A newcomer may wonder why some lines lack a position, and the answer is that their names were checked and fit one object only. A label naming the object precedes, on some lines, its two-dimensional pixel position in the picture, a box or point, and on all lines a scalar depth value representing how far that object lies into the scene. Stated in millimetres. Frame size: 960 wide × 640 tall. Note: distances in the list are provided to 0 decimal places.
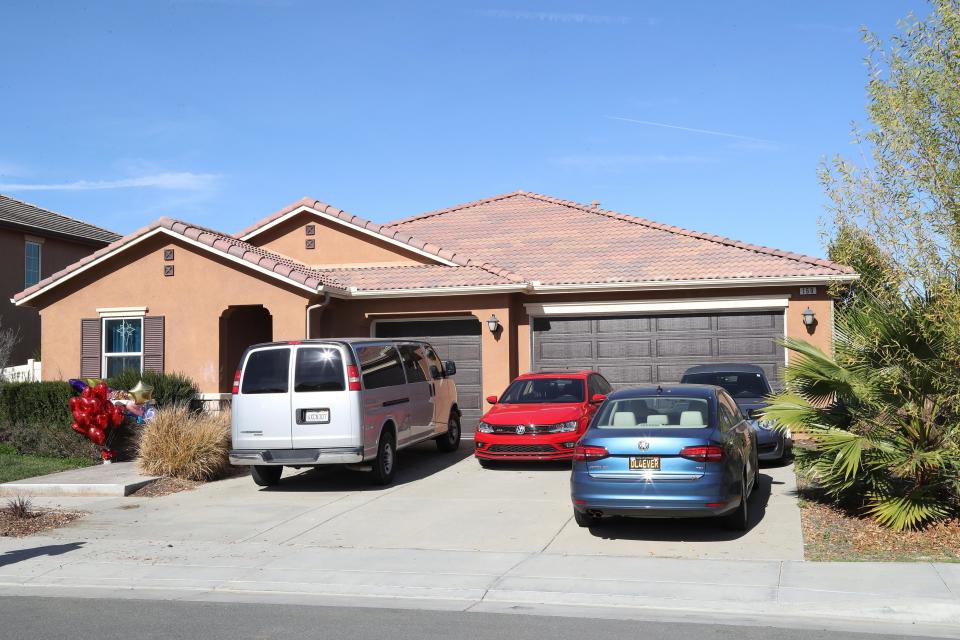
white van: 12172
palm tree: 9359
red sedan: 13656
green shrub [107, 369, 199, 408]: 16520
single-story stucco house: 17406
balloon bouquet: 15094
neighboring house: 25062
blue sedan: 8805
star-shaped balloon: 15981
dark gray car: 13562
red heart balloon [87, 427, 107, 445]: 15039
